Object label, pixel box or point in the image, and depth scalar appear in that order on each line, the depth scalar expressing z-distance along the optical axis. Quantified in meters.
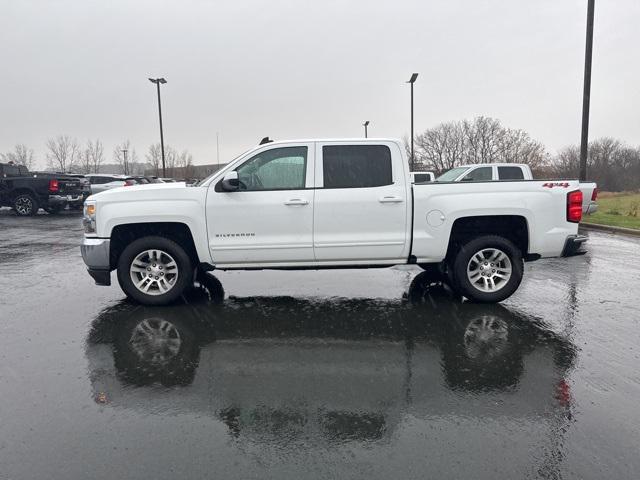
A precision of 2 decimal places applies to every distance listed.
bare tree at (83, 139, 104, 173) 74.06
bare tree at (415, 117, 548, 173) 67.62
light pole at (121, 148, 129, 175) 70.77
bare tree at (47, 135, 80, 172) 71.74
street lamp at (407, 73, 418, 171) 30.47
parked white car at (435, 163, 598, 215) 14.66
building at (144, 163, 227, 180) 63.75
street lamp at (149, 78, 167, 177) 34.28
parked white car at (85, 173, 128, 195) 24.02
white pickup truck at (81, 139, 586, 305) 5.94
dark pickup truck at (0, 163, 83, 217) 20.16
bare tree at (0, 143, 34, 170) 72.10
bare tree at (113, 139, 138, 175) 76.06
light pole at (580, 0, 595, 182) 16.91
